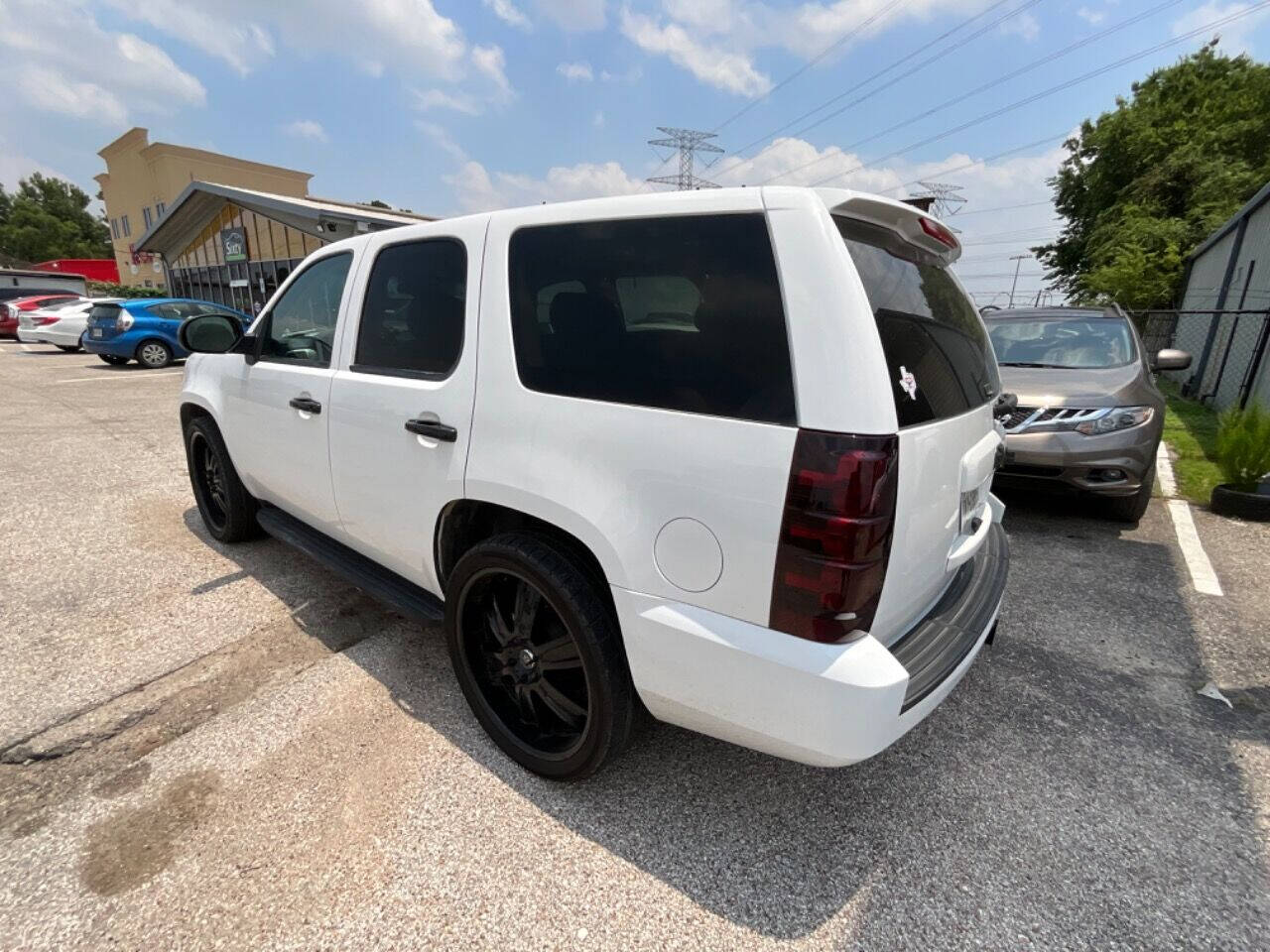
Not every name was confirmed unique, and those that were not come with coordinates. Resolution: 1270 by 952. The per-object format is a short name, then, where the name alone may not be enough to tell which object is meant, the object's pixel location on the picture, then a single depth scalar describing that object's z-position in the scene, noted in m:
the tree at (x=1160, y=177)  18.50
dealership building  17.20
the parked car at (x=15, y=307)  19.73
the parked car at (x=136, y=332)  13.54
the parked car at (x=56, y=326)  16.36
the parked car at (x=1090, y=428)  4.24
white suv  1.47
